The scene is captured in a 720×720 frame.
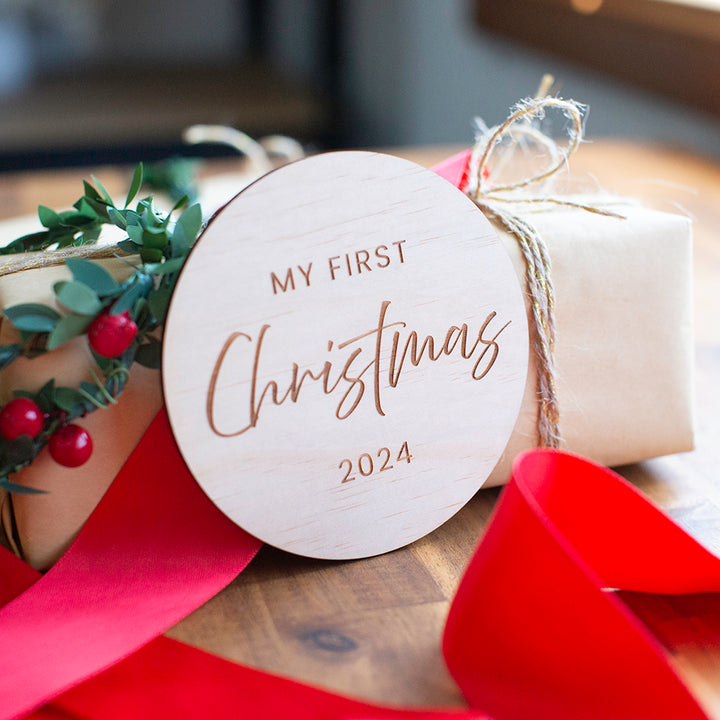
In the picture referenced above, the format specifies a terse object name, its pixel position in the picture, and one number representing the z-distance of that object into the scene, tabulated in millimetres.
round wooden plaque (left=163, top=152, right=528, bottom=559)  438
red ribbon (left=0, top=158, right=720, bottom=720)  380
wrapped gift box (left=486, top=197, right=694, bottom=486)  542
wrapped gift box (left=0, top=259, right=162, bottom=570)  451
